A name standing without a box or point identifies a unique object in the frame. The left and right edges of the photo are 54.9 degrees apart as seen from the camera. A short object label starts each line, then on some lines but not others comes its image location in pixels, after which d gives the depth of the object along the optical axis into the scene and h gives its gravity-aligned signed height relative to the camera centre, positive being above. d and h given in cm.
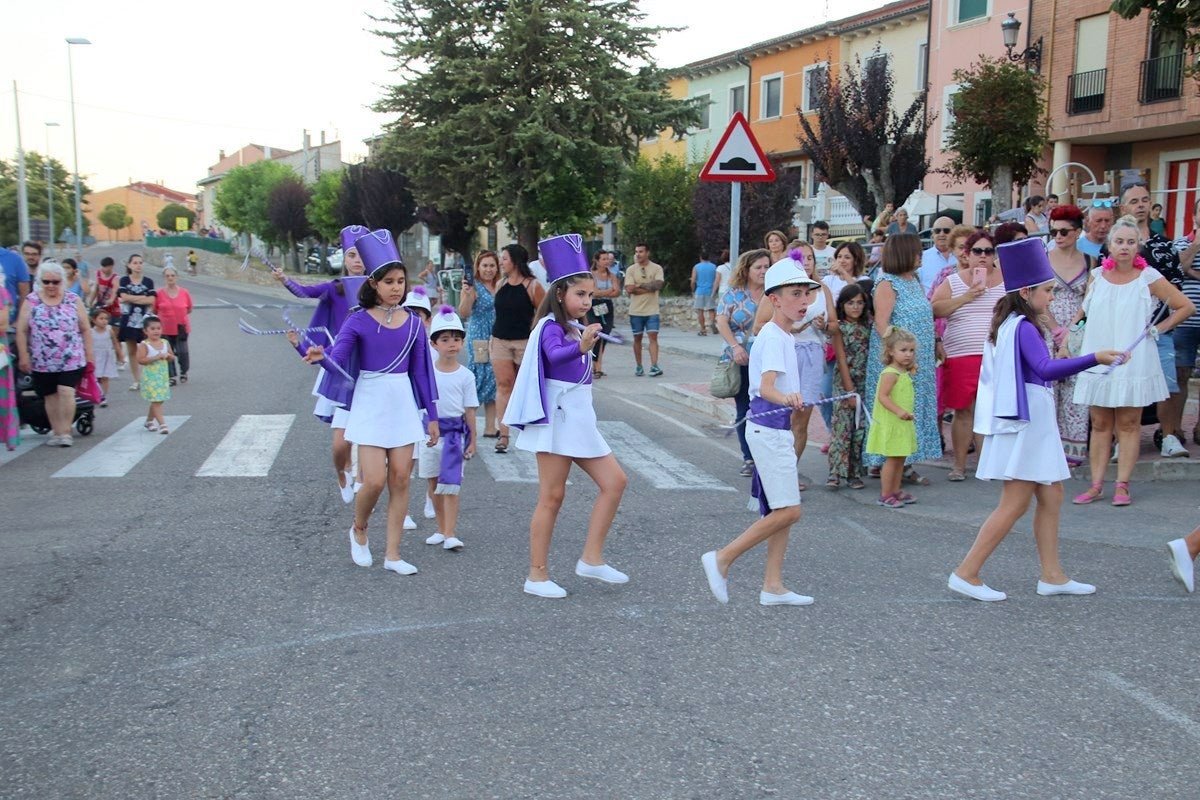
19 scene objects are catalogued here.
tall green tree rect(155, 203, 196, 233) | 15689 +473
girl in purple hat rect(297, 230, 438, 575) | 632 -72
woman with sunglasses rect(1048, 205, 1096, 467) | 864 -28
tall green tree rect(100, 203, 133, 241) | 15356 +430
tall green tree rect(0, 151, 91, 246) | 7706 +381
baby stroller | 1117 -156
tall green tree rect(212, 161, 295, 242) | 8519 +426
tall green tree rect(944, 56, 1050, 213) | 1989 +236
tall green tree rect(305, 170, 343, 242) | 6819 +269
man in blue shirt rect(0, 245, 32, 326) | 1114 -29
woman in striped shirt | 881 -55
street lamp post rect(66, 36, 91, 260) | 6020 +223
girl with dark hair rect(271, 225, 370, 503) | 756 -39
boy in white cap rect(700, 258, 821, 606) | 554 -87
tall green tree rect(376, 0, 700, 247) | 2962 +402
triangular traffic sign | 1154 +97
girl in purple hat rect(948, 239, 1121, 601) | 564 -81
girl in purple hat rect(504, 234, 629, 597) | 582 -76
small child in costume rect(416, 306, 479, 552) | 690 -106
